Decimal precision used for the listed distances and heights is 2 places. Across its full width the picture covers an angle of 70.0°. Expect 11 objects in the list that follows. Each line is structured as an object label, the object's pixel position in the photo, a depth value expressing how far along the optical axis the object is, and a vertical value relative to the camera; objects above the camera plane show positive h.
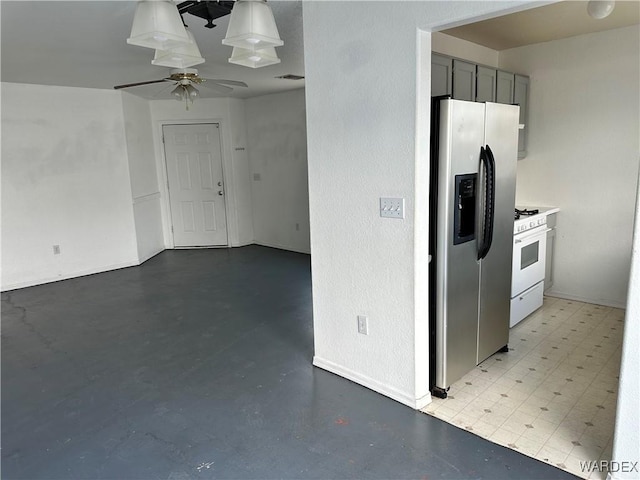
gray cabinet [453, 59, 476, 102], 2.98 +0.50
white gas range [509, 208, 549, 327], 3.57 -0.89
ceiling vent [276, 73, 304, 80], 5.23 +0.97
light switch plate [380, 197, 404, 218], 2.46 -0.27
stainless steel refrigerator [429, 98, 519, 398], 2.51 -0.42
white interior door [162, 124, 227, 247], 7.09 -0.32
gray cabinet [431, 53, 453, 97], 2.69 +0.49
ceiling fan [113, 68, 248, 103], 3.82 +0.71
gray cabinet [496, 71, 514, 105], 3.77 +0.55
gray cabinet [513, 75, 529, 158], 4.12 +0.47
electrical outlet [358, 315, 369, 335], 2.78 -1.00
